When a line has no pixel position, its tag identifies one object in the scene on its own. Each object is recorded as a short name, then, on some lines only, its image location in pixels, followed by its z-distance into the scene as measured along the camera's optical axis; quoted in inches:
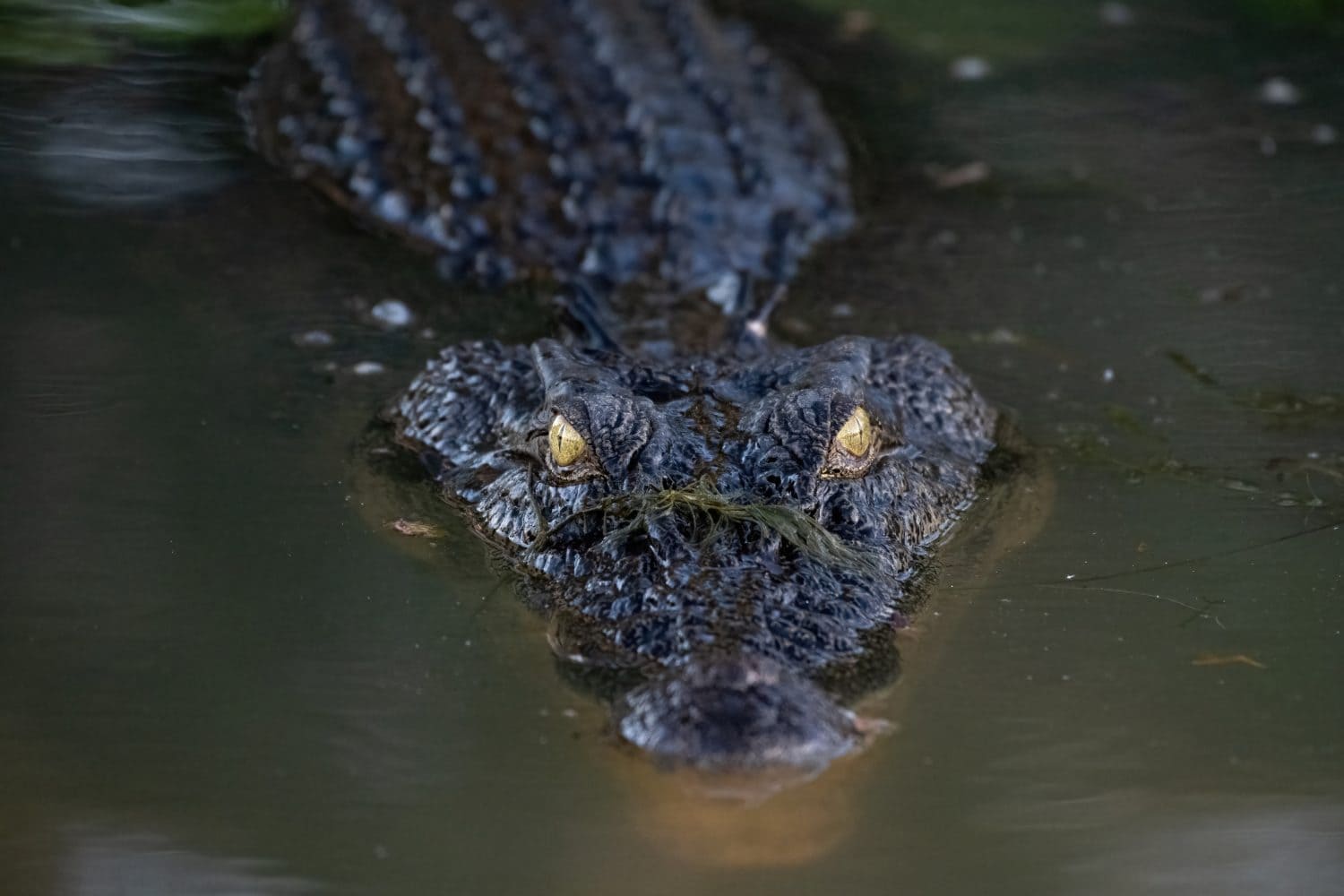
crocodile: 279.0
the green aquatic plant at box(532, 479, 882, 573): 299.3
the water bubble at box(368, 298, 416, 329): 451.2
